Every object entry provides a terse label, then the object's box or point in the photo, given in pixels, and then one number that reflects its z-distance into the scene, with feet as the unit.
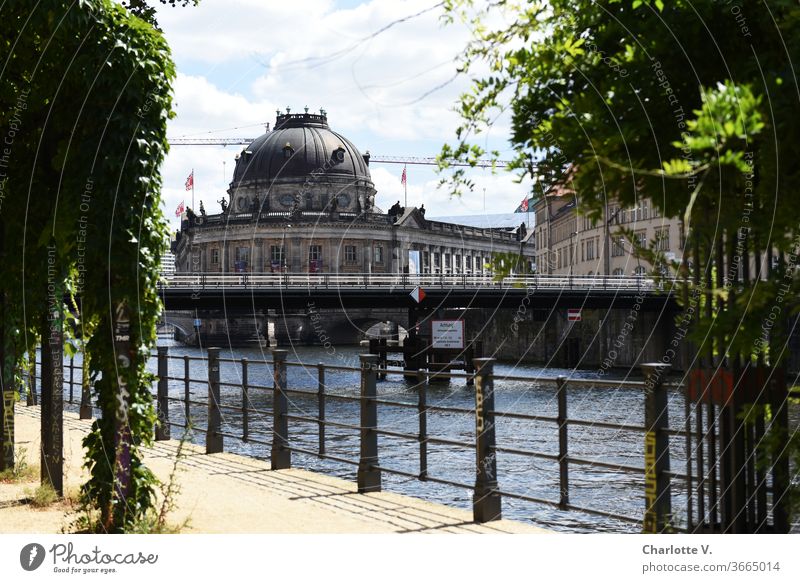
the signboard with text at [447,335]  192.24
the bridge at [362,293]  151.23
